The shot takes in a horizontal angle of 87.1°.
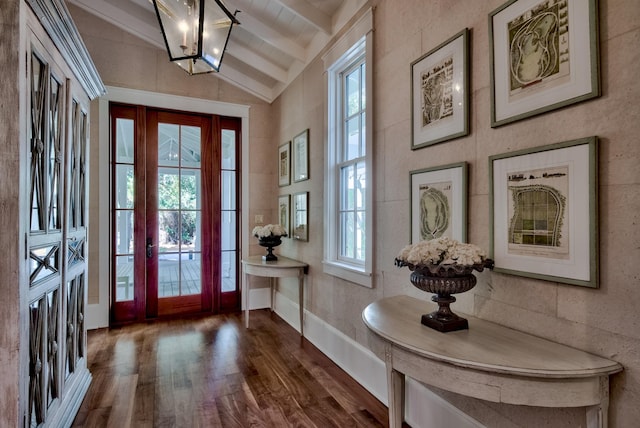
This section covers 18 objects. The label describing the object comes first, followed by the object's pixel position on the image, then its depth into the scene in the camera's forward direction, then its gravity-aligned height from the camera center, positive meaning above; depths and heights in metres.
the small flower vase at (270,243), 3.80 -0.31
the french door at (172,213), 3.93 +0.04
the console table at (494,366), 1.08 -0.52
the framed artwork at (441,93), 1.74 +0.69
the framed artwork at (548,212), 1.23 +0.01
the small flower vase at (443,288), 1.42 -0.31
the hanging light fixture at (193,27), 1.91 +1.14
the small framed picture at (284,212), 4.11 +0.05
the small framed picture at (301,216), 3.61 +0.00
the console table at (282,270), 3.48 -0.57
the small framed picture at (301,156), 3.61 +0.67
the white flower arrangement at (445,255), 1.40 -0.17
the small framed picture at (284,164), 4.10 +0.65
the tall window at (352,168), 2.80 +0.42
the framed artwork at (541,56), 1.23 +0.65
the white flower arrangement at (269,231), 3.75 -0.17
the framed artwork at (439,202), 1.76 +0.07
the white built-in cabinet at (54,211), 1.52 +0.03
